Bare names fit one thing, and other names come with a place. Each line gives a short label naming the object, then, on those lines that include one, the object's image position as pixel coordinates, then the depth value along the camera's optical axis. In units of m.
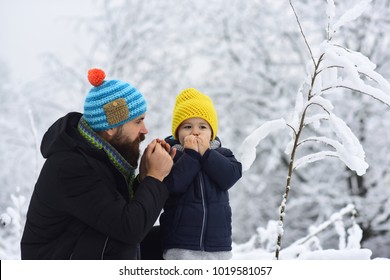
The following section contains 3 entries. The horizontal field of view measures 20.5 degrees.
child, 3.82
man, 3.68
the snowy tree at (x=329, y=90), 3.55
